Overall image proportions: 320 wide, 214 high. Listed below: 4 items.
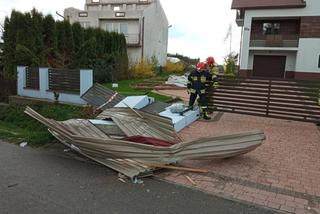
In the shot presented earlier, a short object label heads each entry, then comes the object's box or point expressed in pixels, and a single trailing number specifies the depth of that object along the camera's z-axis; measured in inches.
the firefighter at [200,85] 382.3
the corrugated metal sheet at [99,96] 386.6
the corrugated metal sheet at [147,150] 210.5
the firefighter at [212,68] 395.9
